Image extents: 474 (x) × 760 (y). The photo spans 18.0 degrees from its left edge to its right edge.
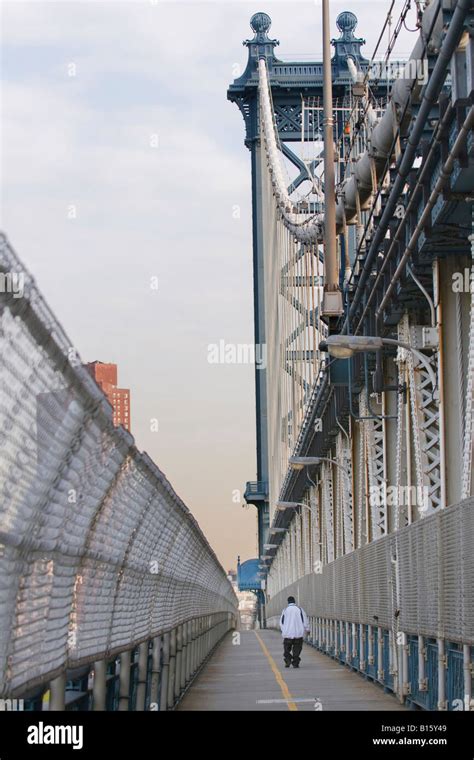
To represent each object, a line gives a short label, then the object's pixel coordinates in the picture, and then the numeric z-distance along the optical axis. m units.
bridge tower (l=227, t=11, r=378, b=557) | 79.19
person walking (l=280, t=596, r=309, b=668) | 27.06
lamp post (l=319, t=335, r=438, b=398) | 18.27
